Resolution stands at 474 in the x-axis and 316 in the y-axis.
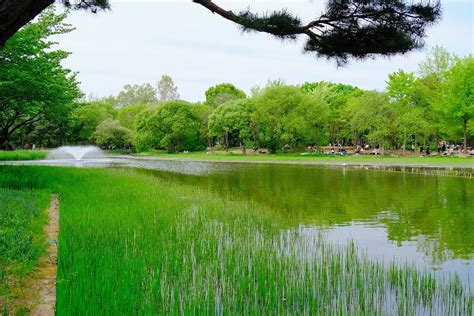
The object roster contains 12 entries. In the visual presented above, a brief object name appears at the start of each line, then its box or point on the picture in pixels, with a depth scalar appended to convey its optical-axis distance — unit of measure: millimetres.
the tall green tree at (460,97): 41344
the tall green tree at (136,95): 107000
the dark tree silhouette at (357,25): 5910
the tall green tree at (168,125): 59906
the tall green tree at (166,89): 103375
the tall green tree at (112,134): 66312
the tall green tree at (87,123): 68438
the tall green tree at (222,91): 82750
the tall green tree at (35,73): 15492
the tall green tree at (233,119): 55156
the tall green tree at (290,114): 49781
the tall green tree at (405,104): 45562
